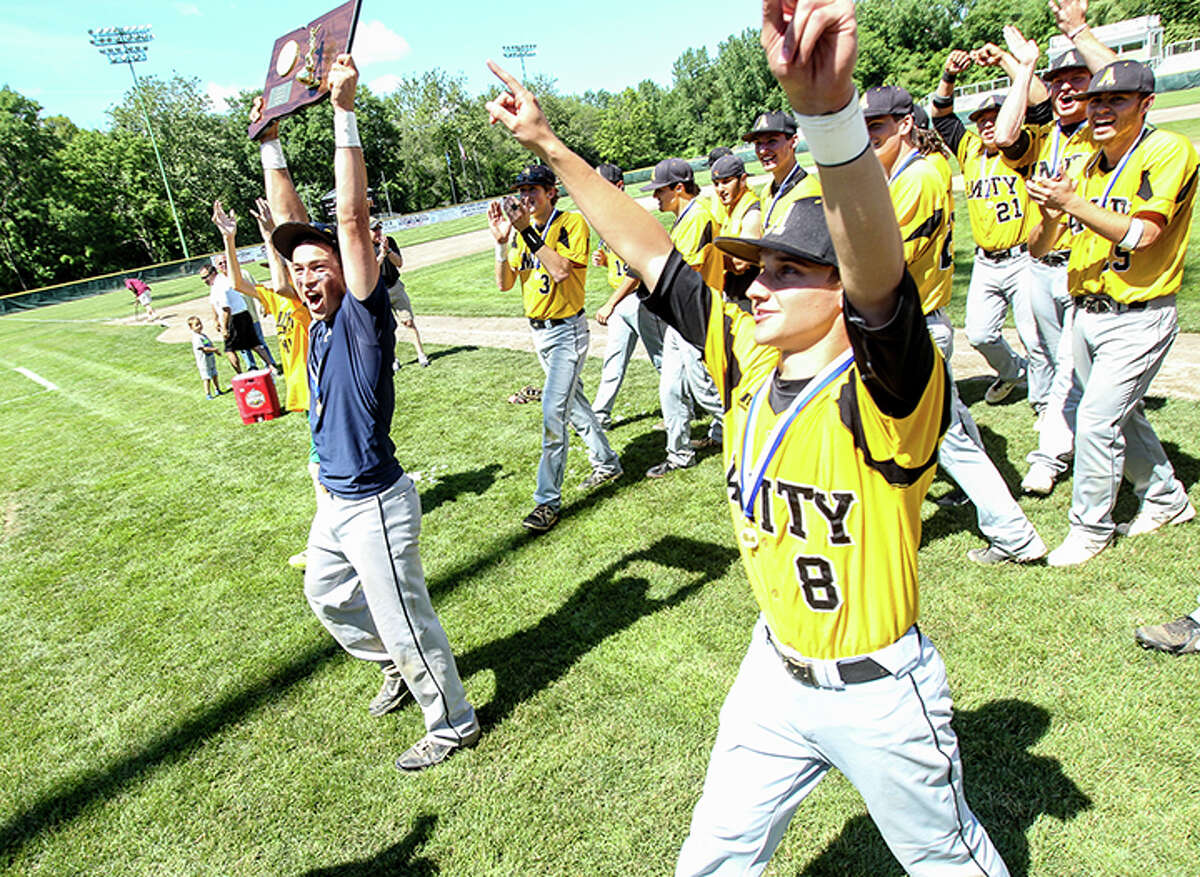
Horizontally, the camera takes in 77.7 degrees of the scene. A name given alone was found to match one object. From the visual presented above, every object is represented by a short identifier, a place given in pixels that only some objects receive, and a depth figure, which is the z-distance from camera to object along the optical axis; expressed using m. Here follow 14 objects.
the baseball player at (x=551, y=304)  6.16
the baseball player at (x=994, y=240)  6.39
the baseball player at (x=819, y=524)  1.79
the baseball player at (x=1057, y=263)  5.15
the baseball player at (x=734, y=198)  5.87
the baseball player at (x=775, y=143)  5.69
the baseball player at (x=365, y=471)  3.42
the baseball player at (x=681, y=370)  6.29
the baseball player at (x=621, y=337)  7.71
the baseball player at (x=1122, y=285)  4.02
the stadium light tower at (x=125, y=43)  52.88
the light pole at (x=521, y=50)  80.25
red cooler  9.87
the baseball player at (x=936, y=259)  4.50
